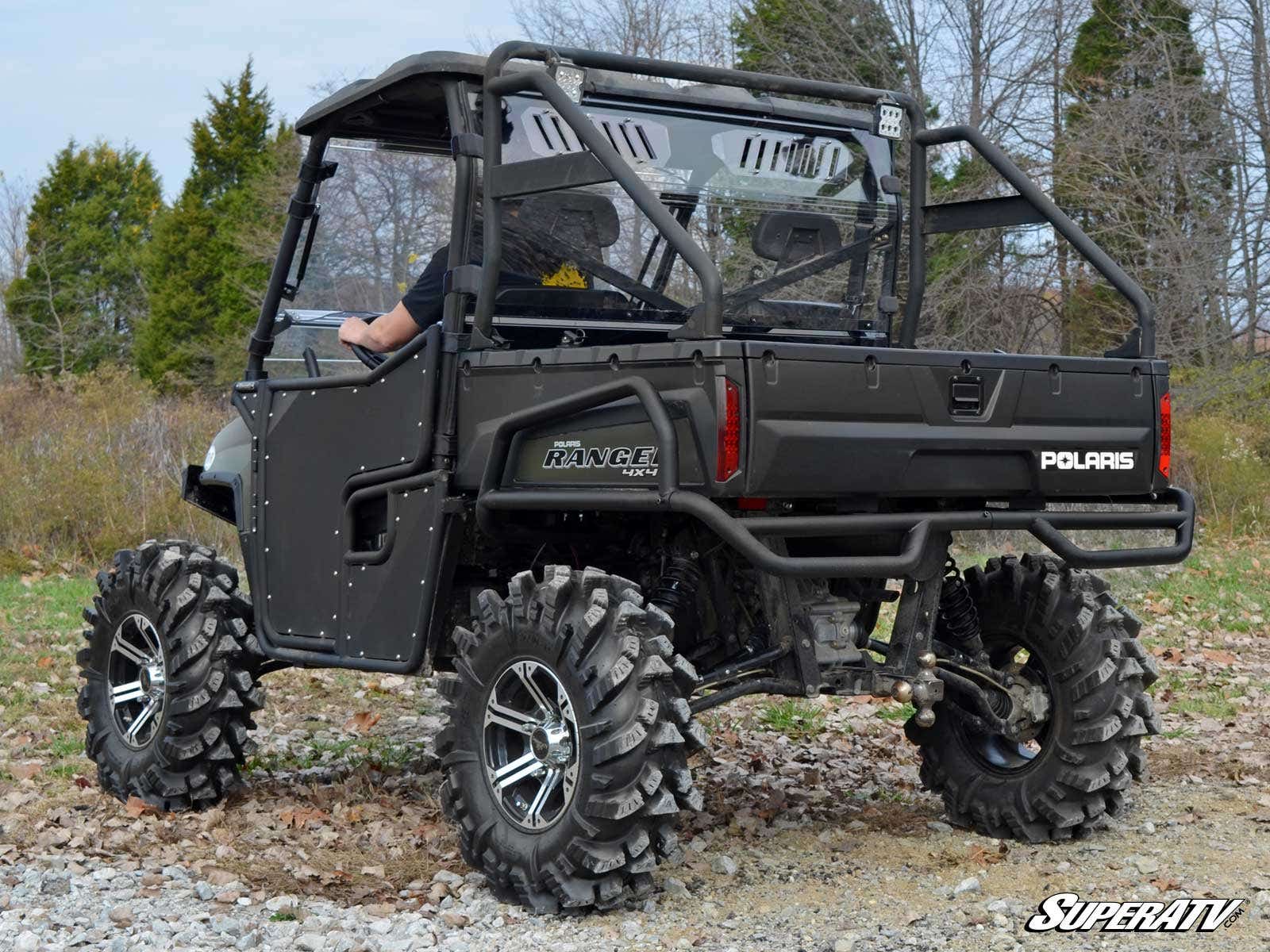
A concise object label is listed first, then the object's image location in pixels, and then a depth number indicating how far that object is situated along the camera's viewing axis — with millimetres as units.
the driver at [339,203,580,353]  5082
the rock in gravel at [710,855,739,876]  5003
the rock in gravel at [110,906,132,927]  4562
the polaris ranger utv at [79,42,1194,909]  4383
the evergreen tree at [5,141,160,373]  39750
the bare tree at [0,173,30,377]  43031
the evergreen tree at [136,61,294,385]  32281
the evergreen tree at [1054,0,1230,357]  18141
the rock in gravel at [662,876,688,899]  4719
